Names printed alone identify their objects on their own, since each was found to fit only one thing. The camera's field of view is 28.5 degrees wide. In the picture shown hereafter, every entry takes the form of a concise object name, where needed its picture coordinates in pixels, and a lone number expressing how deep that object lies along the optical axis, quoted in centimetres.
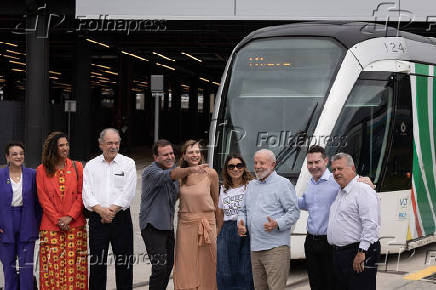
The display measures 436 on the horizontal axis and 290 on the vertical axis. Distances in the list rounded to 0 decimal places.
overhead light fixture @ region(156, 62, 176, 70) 4753
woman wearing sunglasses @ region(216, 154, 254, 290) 778
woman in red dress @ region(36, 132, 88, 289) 791
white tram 1077
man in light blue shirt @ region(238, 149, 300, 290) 732
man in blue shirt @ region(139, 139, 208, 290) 799
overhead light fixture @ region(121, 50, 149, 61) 3962
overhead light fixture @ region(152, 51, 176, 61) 4032
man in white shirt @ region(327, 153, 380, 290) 682
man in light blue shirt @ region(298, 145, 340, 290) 751
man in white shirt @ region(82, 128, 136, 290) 795
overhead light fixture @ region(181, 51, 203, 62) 3991
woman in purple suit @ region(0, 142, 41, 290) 798
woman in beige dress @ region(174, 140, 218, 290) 794
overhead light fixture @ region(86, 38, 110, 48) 3431
